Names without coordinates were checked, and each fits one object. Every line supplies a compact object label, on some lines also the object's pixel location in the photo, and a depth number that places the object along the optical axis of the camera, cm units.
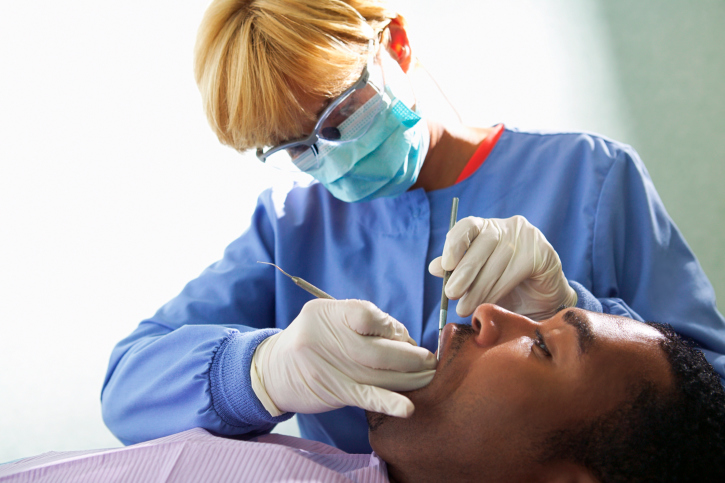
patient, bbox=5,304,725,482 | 62
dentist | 67
